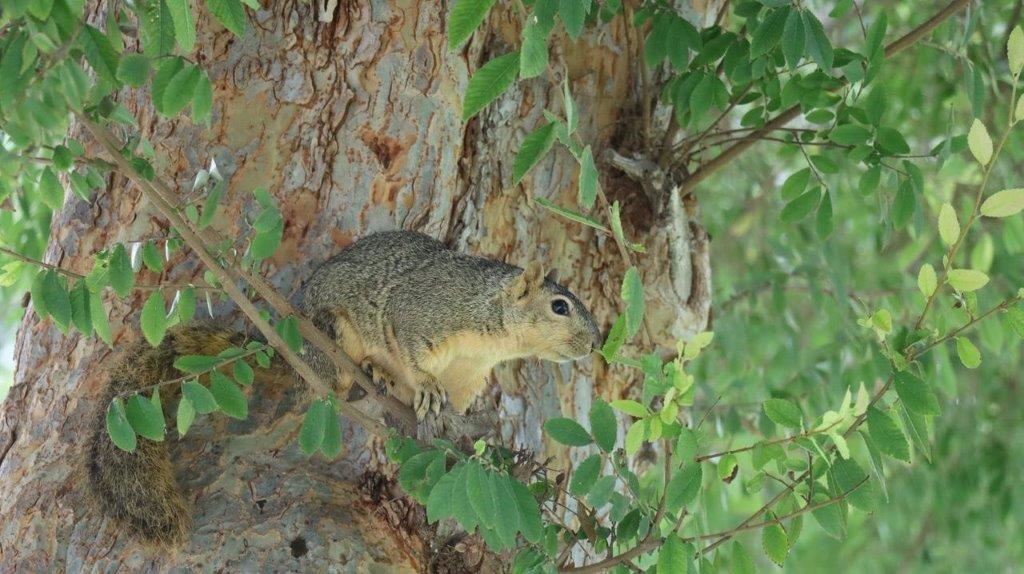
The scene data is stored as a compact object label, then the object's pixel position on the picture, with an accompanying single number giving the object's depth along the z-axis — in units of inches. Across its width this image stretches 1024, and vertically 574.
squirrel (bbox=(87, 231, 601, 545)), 291.7
